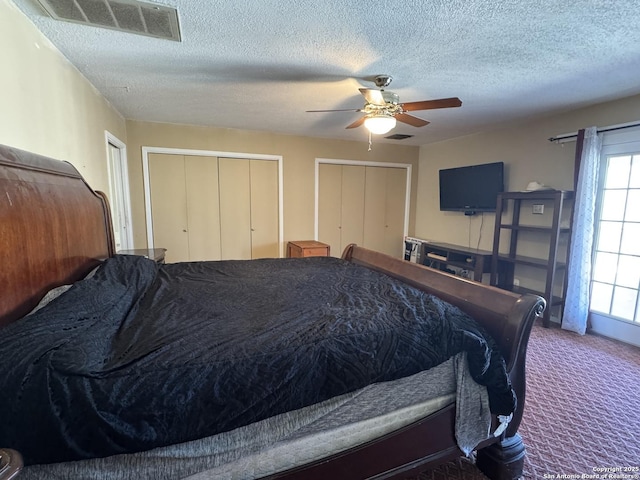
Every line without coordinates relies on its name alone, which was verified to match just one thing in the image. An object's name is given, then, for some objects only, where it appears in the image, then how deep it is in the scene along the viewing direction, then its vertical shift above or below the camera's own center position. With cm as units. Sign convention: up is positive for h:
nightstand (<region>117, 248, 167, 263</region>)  296 -49
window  287 -26
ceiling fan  222 +79
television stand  385 -69
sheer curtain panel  298 -27
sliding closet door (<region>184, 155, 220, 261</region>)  417 -1
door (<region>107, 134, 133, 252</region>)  338 +14
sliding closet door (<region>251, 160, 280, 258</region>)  447 -3
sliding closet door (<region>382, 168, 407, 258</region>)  528 -1
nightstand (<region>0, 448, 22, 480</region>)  57 -52
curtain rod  276 +80
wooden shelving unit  316 -36
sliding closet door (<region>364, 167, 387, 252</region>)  515 +2
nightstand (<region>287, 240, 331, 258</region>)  426 -59
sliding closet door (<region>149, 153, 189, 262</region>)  401 +2
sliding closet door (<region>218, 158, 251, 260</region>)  432 -2
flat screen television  396 +32
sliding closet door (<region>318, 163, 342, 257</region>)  486 +6
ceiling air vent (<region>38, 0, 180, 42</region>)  153 +104
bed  87 -56
